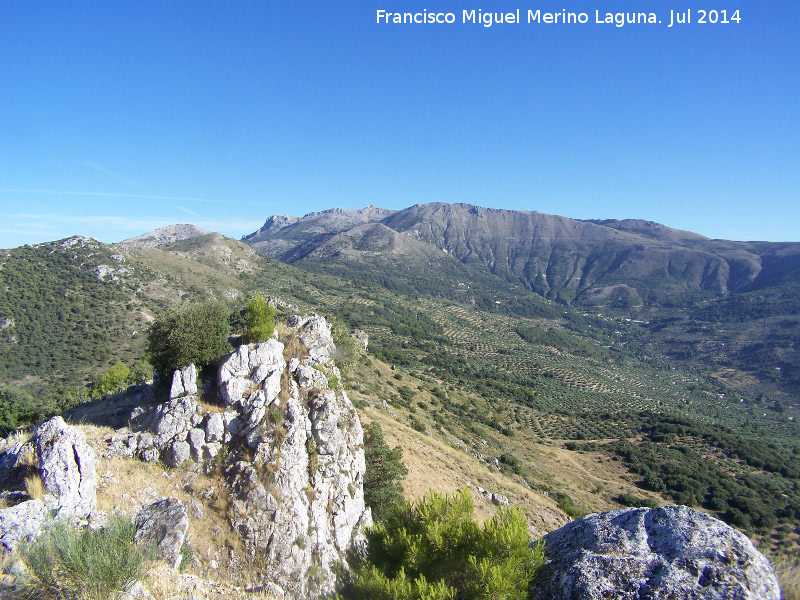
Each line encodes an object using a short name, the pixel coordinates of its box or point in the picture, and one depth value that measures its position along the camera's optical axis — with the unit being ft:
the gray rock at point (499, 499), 78.44
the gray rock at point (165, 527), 29.84
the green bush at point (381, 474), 55.36
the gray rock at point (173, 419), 42.83
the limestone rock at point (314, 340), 61.87
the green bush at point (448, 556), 24.08
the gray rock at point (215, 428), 43.55
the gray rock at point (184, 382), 46.09
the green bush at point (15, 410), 81.71
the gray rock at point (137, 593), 21.72
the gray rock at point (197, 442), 42.47
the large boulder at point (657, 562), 18.43
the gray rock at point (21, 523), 23.57
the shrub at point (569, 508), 90.55
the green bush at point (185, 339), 50.14
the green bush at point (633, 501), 112.91
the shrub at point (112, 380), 99.94
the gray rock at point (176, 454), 41.34
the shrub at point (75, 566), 19.86
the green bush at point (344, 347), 110.60
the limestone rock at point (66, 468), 30.68
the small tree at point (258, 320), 59.11
